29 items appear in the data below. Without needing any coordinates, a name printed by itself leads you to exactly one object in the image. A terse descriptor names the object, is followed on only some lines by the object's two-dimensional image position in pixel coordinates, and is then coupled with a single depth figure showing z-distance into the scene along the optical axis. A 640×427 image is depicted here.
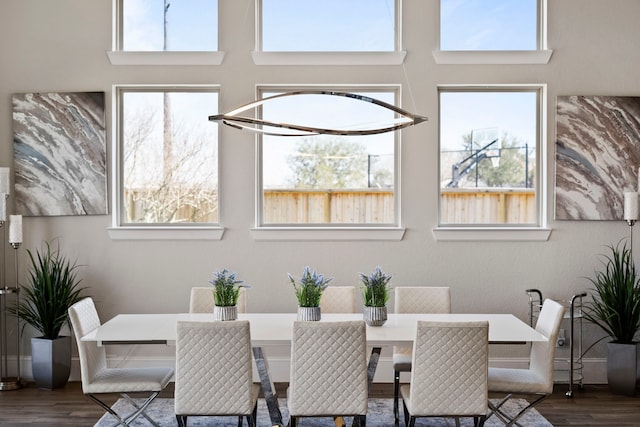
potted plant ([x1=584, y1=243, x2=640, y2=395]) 5.12
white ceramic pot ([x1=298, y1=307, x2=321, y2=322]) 4.09
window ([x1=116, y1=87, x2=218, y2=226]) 5.64
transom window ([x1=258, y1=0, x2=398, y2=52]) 5.60
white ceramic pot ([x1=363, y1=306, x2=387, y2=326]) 4.11
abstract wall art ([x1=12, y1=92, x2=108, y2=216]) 5.51
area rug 4.43
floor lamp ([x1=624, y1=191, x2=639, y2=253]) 5.20
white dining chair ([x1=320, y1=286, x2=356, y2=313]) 4.77
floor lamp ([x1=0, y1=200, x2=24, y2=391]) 5.26
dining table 3.77
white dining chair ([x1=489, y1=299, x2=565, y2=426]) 3.90
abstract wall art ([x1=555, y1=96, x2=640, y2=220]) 5.47
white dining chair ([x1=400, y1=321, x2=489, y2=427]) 3.46
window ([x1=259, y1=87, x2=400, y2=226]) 5.65
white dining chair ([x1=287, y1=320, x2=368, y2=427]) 3.46
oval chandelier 3.62
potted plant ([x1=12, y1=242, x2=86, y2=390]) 5.22
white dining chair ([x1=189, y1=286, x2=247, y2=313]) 4.74
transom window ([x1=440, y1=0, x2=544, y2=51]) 5.59
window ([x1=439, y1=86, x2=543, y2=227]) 5.64
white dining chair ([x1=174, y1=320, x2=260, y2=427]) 3.47
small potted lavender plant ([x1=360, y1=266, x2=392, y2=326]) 4.12
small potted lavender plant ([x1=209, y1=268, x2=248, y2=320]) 4.11
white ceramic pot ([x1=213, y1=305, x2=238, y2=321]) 4.12
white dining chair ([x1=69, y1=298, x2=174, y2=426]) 3.92
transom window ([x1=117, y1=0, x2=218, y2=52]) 5.60
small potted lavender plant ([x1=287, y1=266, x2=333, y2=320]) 4.07
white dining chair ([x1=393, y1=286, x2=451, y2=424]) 4.80
